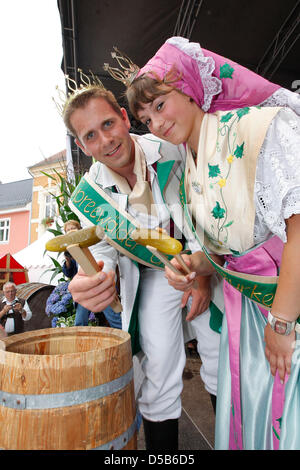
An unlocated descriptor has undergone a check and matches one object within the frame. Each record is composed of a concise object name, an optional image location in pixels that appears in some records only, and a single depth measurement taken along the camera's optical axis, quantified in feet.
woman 2.81
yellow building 55.47
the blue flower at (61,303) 9.65
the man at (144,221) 4.37
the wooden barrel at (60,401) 2.34
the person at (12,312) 12.22
